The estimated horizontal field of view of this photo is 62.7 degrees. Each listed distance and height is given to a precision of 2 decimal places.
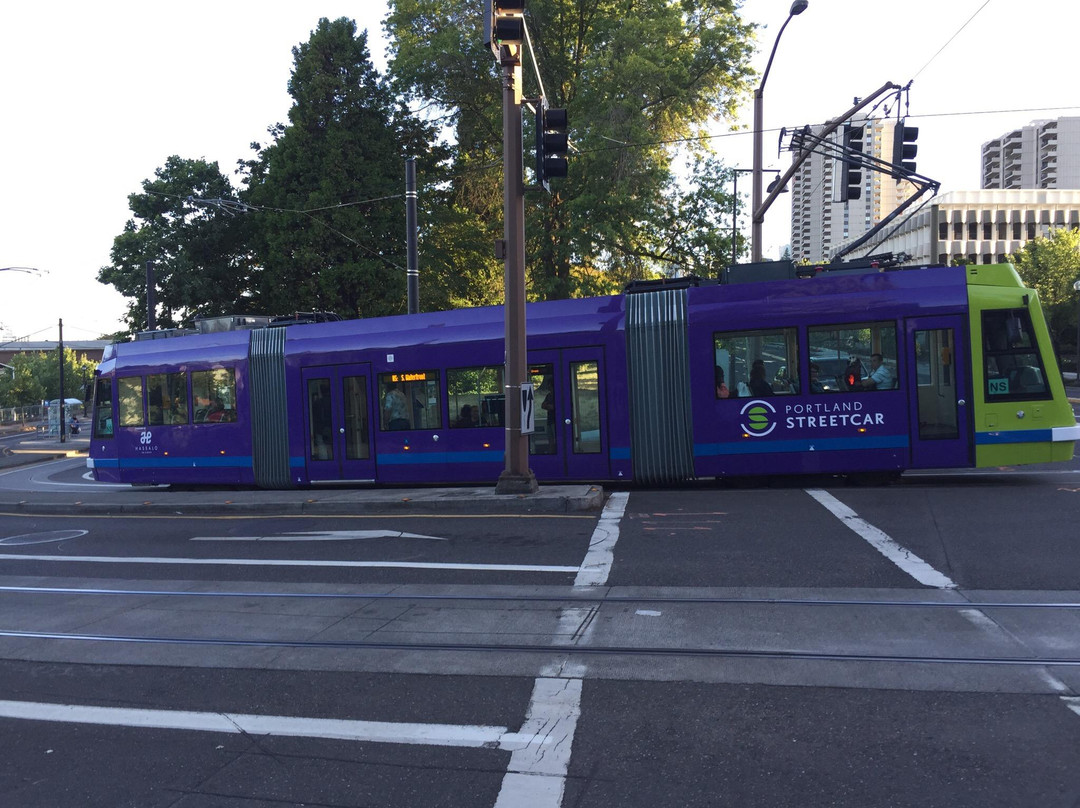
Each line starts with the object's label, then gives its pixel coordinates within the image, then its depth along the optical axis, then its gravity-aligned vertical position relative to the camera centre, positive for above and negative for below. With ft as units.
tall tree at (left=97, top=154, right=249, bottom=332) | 119.75 +23.41
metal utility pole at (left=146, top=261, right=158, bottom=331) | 103.14 +14.62
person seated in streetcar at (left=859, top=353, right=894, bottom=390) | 43.14 +1.31
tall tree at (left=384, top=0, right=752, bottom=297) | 83.71 +29.66
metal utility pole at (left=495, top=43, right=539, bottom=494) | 42.93 +3.86
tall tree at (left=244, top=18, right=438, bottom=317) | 107.86 +28.29
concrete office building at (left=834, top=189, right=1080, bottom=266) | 341.41 +69.80
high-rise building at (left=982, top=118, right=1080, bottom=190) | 418.51 +120.34
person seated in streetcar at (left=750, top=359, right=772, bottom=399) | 44.73 +1.25
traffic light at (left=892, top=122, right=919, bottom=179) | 47.93 +13.82
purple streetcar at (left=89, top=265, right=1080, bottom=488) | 42.04 +1.20
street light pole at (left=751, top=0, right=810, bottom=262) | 64.80 +17.98
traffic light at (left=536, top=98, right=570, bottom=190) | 38.14 +11.67
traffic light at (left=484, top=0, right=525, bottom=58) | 39.09 +17.35
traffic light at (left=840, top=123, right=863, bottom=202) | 51.37 +14.08
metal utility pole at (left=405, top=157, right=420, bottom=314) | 62.23 +12.89
